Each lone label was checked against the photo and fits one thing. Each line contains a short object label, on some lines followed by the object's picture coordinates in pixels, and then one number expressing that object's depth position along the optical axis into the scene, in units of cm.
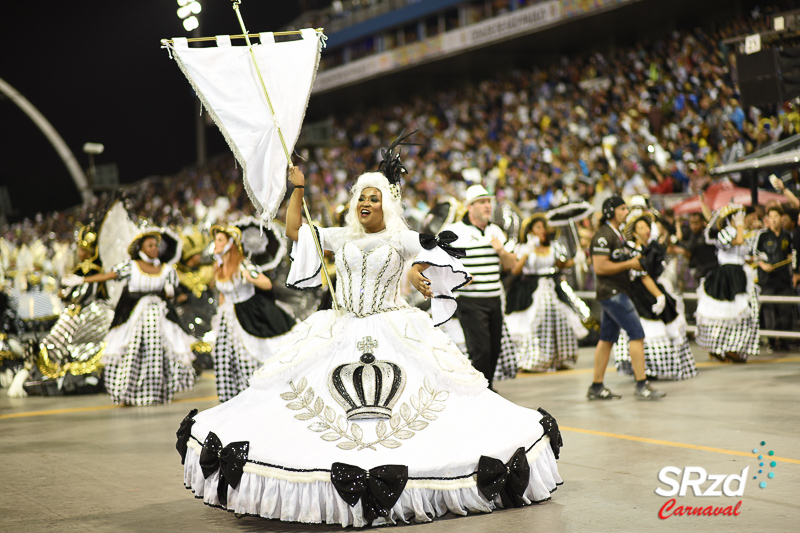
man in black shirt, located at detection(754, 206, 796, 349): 1304
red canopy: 1549
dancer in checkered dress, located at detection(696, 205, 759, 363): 1198
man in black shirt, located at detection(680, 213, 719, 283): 1326
